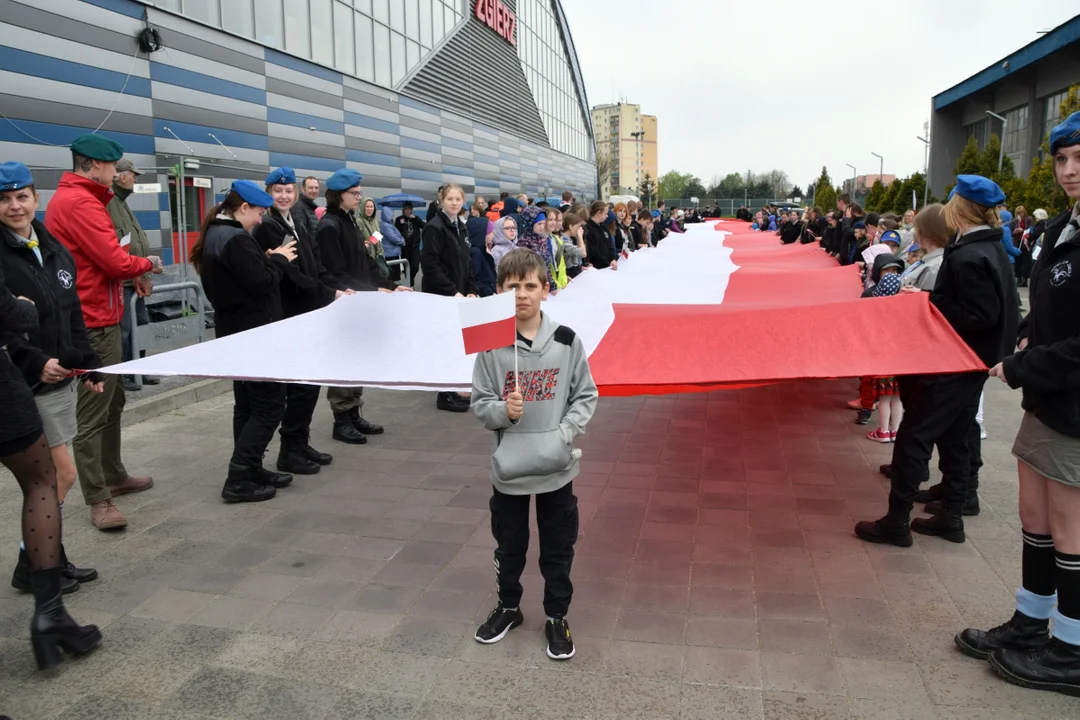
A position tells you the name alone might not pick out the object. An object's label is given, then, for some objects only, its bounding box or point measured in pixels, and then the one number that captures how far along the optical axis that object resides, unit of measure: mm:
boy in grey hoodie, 3160
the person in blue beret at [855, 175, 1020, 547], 4012
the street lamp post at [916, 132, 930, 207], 41075
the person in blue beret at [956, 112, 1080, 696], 2852
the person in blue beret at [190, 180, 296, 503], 4867
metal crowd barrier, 7336
